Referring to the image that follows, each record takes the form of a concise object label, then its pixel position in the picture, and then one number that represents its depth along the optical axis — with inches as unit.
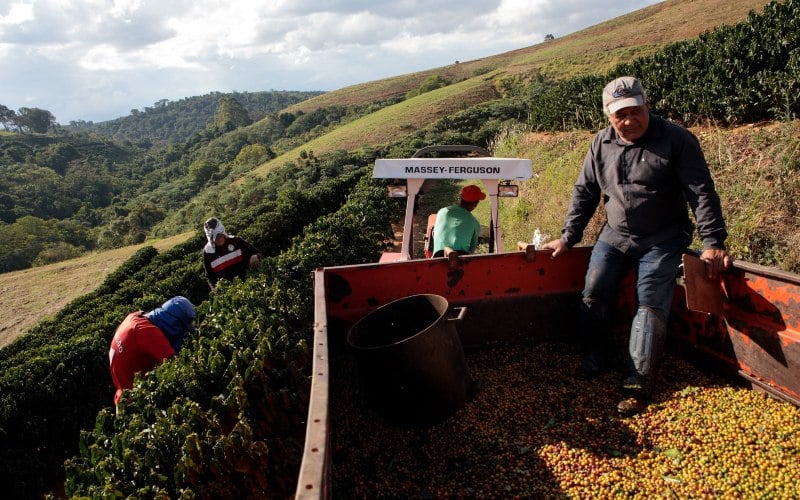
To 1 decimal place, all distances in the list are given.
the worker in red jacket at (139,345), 160.7
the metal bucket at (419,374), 114.2
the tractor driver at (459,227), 189.0
